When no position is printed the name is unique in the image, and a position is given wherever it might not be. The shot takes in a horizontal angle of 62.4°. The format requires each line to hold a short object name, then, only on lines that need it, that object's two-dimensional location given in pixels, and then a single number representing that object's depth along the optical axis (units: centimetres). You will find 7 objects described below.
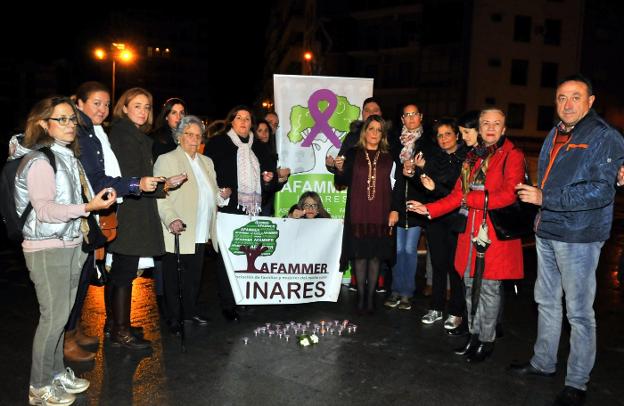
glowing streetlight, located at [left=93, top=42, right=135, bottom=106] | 2354
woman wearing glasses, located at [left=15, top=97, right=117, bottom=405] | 338
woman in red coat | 451
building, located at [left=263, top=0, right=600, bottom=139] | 3409
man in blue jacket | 377
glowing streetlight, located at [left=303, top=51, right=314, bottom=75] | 3774
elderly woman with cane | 514
